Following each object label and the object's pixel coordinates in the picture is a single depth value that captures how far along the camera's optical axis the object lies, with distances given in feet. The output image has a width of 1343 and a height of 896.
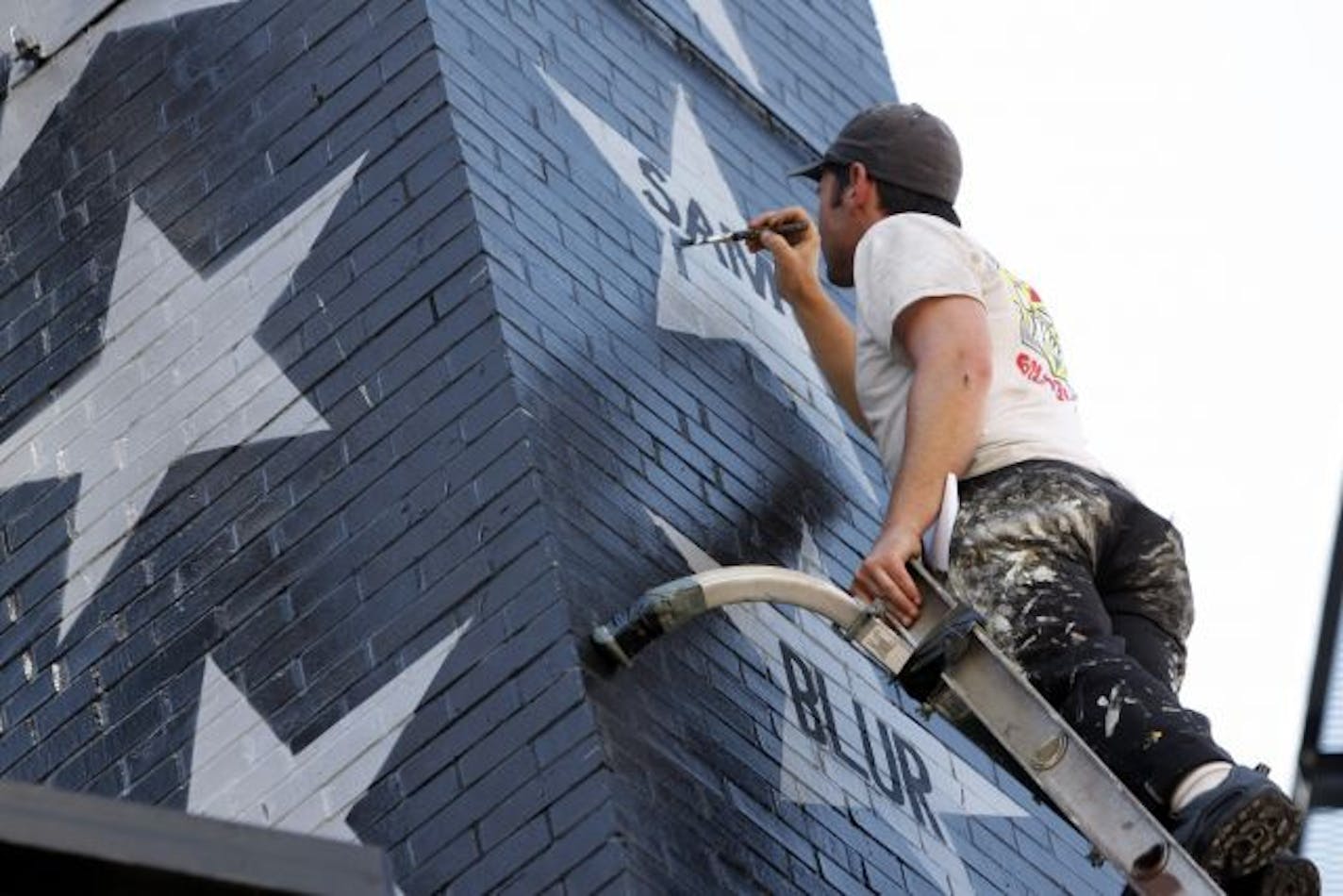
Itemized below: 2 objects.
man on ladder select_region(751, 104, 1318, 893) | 39.58
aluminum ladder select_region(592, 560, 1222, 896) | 38.38
